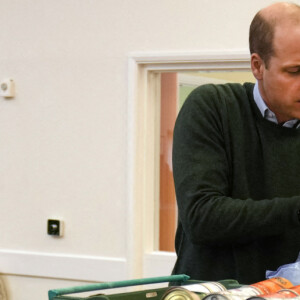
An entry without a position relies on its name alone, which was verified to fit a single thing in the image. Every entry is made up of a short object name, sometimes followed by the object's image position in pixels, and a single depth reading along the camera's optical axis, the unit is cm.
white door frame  610
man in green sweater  225
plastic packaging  189
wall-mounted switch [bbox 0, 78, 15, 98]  659
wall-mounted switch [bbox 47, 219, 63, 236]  646
